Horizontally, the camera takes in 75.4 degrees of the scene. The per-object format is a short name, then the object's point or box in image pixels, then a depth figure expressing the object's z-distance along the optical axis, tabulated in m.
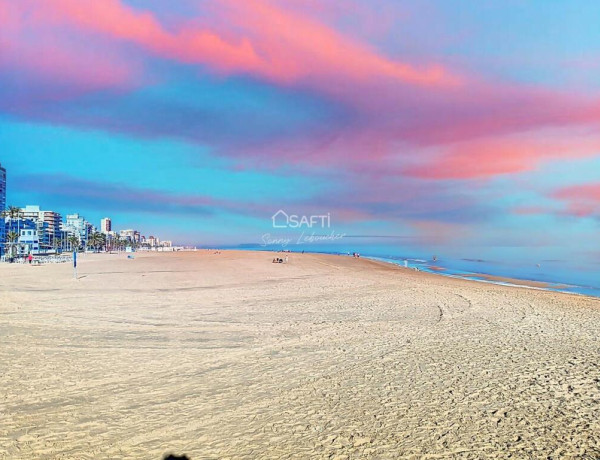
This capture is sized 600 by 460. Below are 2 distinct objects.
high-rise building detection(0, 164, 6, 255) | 129.50
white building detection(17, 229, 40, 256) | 118.56
